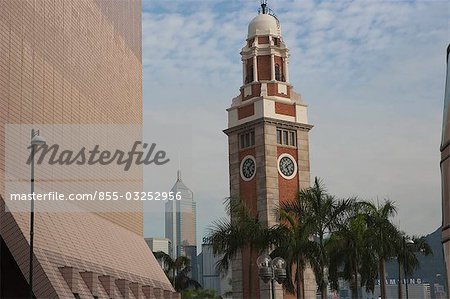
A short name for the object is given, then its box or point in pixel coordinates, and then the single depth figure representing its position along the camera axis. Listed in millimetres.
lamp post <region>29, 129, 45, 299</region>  24172
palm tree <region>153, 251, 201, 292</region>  78938
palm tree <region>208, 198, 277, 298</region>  48469
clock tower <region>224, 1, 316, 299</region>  77250
